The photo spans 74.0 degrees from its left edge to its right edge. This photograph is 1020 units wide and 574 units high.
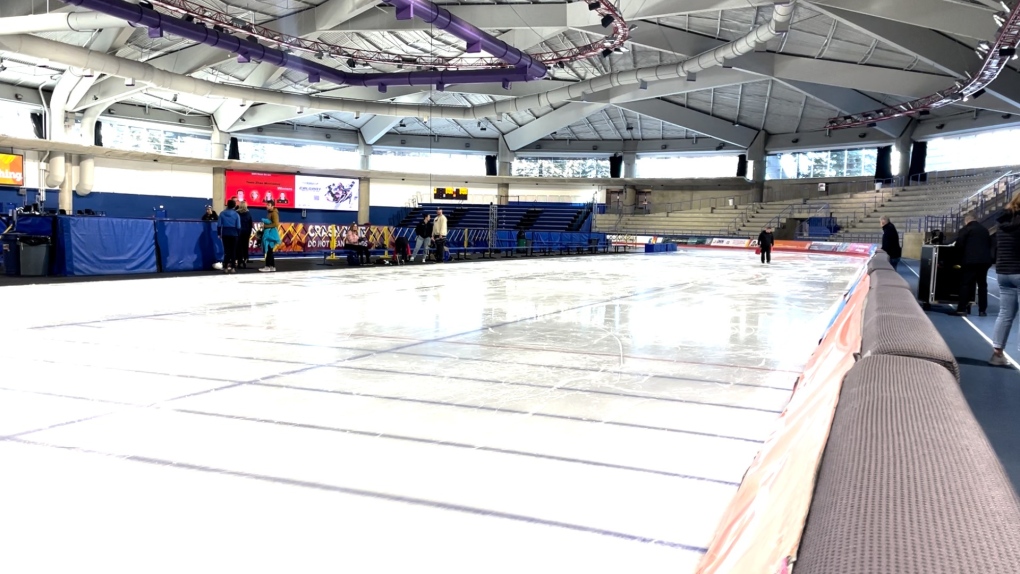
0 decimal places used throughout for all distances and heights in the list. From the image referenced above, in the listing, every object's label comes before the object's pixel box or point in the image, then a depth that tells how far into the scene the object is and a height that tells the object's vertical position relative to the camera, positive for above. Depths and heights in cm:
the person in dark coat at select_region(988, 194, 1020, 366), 548 -15
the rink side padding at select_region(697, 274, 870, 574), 126 -61
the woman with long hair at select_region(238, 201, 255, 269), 1345 -8
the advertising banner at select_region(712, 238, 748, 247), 3503 +17
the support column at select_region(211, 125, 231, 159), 3522 +454
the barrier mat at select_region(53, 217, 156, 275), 1155 -37
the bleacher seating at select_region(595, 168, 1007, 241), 3175 +190
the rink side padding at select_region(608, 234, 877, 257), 2964 +8
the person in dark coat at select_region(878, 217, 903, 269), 1468 +19
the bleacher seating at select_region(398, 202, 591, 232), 4059 +139
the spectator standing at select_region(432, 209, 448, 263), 1824 +9
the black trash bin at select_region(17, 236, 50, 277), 1118 -51
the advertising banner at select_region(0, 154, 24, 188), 2596 +204
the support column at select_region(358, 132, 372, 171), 4197 +511
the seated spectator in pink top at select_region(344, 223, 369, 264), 1655 -22
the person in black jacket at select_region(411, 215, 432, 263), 1755 +5
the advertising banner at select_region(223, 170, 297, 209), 3394 +217
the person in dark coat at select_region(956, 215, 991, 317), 724 -1
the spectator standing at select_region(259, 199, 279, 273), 1383 -12
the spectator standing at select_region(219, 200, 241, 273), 1306 -6
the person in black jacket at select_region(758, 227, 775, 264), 2034 +15
